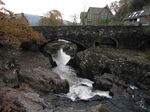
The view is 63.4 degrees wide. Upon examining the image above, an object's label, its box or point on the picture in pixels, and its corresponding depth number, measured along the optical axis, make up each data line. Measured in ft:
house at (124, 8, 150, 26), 103.86
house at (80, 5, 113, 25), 148.09
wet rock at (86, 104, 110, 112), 24.79
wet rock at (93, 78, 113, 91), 41.75
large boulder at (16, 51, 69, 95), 35.17
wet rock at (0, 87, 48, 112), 20.64
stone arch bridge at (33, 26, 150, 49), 70.18
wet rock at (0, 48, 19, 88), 27.14
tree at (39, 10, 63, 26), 152.66
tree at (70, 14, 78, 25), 145.53
